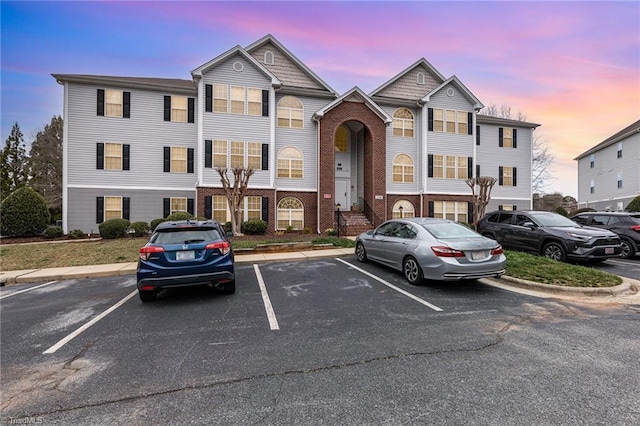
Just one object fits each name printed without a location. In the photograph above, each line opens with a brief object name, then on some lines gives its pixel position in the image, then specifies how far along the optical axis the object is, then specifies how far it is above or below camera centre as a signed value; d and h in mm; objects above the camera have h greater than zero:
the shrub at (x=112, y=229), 14703 -780
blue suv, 5785 -910
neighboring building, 27156 +4051
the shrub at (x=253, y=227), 15969 -760
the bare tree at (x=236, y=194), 15188 +974
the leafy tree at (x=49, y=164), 34219 +5714
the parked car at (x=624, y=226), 10578 -503
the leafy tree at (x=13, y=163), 33562 +5731
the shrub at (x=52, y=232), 15461 -971
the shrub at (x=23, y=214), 14984 -50
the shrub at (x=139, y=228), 15570 -782
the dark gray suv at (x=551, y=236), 8727 -757
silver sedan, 6281 -868
